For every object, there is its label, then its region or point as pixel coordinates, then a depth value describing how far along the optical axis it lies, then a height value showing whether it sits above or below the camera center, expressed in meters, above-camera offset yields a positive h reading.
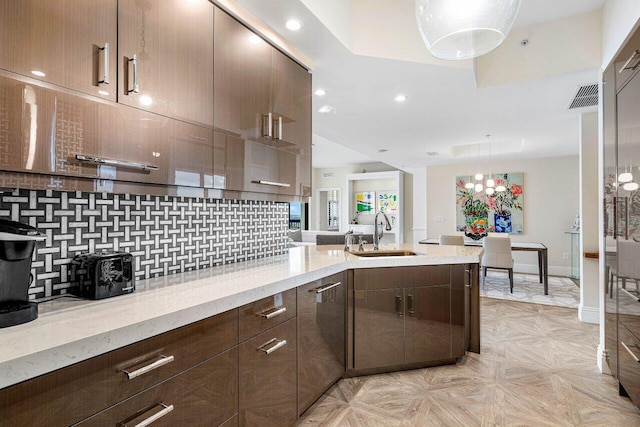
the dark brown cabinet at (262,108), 1.74 +0.63
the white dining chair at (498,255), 5.23 -0.58
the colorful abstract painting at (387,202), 9.60 +0.42
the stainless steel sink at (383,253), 2.86 -0.31
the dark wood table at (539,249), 5.00 -0.48
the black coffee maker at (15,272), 0.96 -0.17
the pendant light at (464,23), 1.30 +0.76
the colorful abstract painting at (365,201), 9.93 +0.46
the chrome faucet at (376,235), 3.00 -0.16
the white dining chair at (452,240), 5.50 -0.37
